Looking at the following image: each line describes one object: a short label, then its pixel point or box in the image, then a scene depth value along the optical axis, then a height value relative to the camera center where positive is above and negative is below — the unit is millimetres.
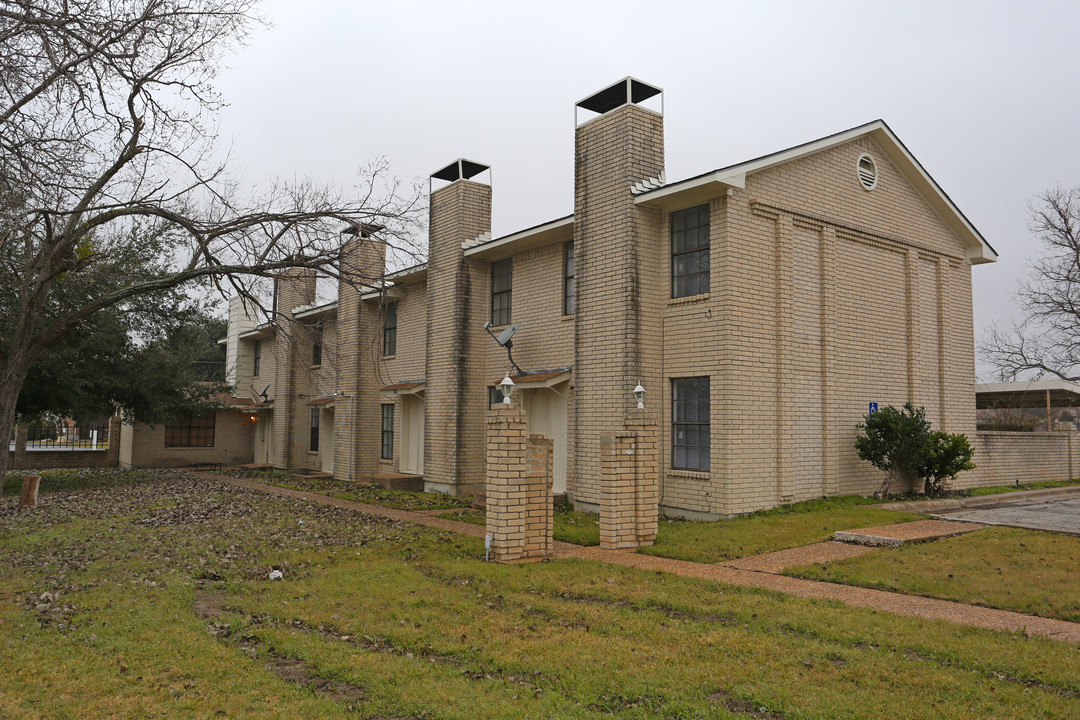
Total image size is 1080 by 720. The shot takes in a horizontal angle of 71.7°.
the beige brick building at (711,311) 13094 +2257
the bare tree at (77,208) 9359 +3336
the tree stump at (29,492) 15930 -1542
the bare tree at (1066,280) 27391 +5300
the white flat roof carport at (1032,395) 20719 +857
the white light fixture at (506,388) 10096 +461
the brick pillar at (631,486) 10500 -903
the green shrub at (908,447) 13766 -446
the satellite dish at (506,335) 16375 +1905
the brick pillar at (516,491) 9445 -892
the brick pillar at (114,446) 33062 -1148
